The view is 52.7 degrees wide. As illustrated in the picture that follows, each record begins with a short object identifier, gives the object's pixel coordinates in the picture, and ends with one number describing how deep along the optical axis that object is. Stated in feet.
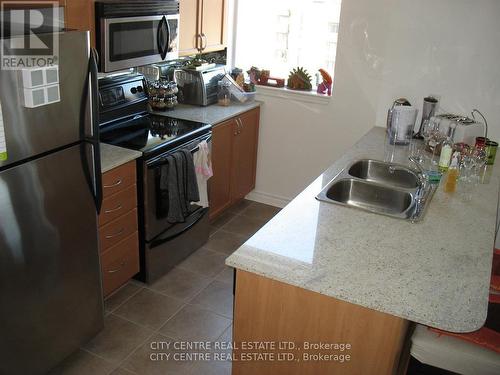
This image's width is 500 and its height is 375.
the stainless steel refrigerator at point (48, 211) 6.33
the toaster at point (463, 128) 10.02
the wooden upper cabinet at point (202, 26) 11.72
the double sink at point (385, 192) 7.86
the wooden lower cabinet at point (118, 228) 8.91
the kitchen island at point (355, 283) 5.39
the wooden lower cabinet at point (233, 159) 12.29
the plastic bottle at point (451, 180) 8.33
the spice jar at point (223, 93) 13.21
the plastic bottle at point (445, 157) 9.00
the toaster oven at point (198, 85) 12.78
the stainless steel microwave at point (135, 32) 9.22
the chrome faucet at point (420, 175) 8.34
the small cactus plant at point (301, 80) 13.47
